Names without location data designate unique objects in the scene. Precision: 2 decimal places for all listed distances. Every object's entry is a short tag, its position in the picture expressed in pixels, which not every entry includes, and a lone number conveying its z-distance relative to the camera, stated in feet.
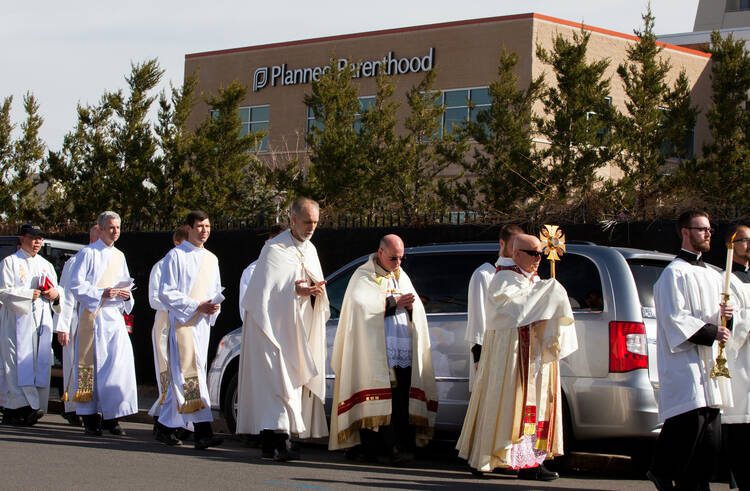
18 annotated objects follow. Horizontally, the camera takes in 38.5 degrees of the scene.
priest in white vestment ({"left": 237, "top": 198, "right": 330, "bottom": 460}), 28.84
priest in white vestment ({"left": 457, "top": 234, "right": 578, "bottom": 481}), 26.20
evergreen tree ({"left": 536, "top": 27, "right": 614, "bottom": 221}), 64.28
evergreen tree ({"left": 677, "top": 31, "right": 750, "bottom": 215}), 64.44
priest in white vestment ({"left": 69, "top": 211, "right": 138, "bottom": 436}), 34.63
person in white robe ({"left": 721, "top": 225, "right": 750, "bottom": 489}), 22.71
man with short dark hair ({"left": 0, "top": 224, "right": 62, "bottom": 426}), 36.86
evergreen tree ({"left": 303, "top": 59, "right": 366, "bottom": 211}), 73.00
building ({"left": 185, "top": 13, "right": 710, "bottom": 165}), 103.60
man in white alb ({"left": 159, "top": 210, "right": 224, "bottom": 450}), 31.53
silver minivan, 26.76
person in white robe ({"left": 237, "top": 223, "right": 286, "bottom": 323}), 35.63
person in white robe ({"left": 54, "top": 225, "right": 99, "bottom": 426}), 35.50
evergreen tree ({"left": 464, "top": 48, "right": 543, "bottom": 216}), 65.82
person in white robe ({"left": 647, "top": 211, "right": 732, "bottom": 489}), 22.29
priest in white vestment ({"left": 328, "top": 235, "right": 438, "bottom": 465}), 29.09
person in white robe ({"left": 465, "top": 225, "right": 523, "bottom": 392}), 28.04
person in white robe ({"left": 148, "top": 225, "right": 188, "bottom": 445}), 32.48
